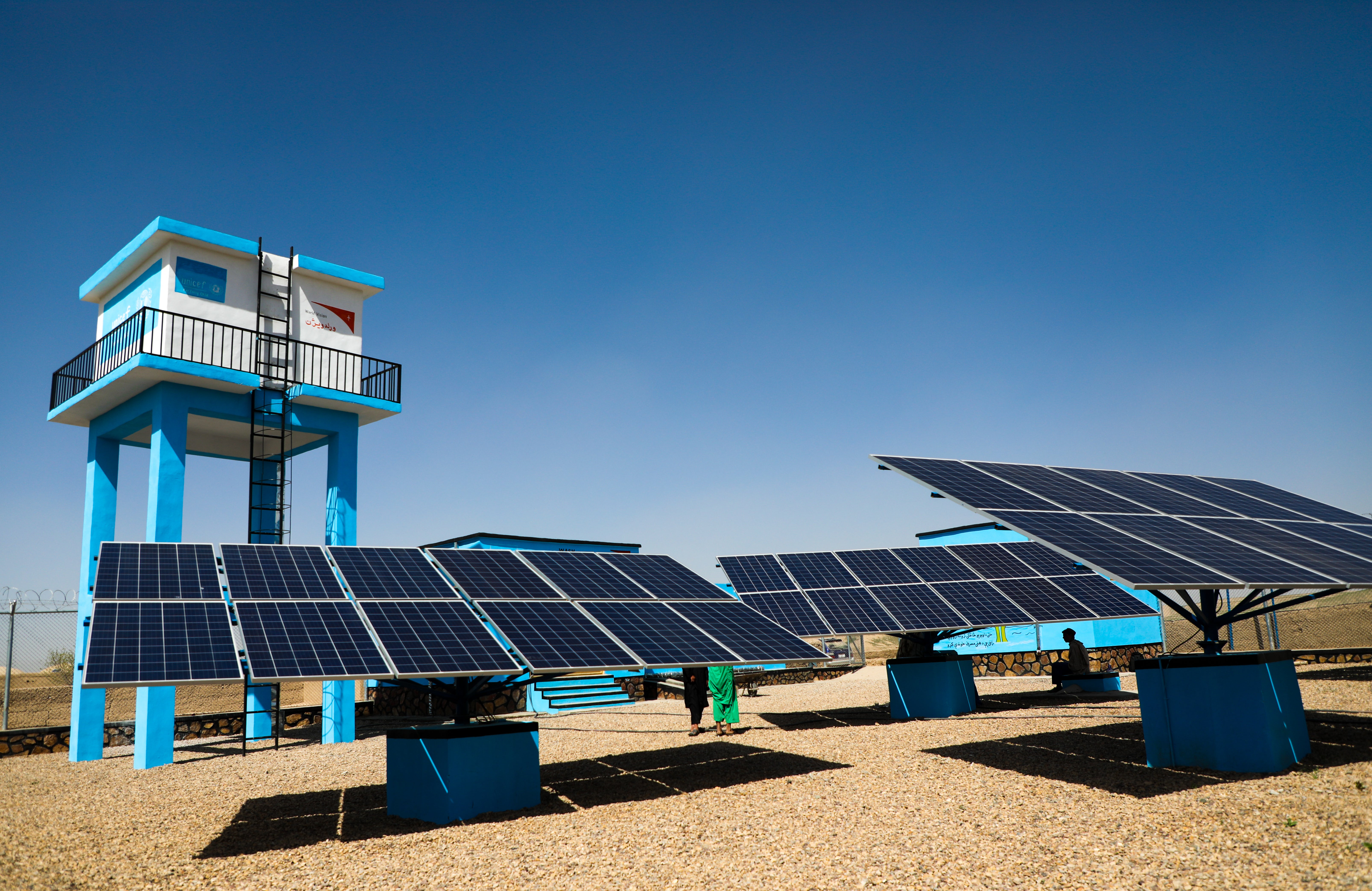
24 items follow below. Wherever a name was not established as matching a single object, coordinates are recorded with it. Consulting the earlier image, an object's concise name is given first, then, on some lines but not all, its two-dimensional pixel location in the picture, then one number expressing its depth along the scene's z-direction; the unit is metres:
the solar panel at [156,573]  9.96
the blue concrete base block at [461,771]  9.97
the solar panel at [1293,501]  15.47
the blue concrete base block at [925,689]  18.03
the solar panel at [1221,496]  14.80
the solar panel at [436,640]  9.33
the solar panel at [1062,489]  13.56
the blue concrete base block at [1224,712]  10.40
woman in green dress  17.17
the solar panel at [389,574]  11.32
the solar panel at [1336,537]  13.10
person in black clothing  17.62
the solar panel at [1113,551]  9.77
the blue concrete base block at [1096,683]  21.42
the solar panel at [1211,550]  10.58
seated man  21.70
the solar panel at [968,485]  12.65
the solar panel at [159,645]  8.05
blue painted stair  23.83
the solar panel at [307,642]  8.72
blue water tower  17.89
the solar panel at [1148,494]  14.22
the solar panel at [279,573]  10.48
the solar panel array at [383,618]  8.82
